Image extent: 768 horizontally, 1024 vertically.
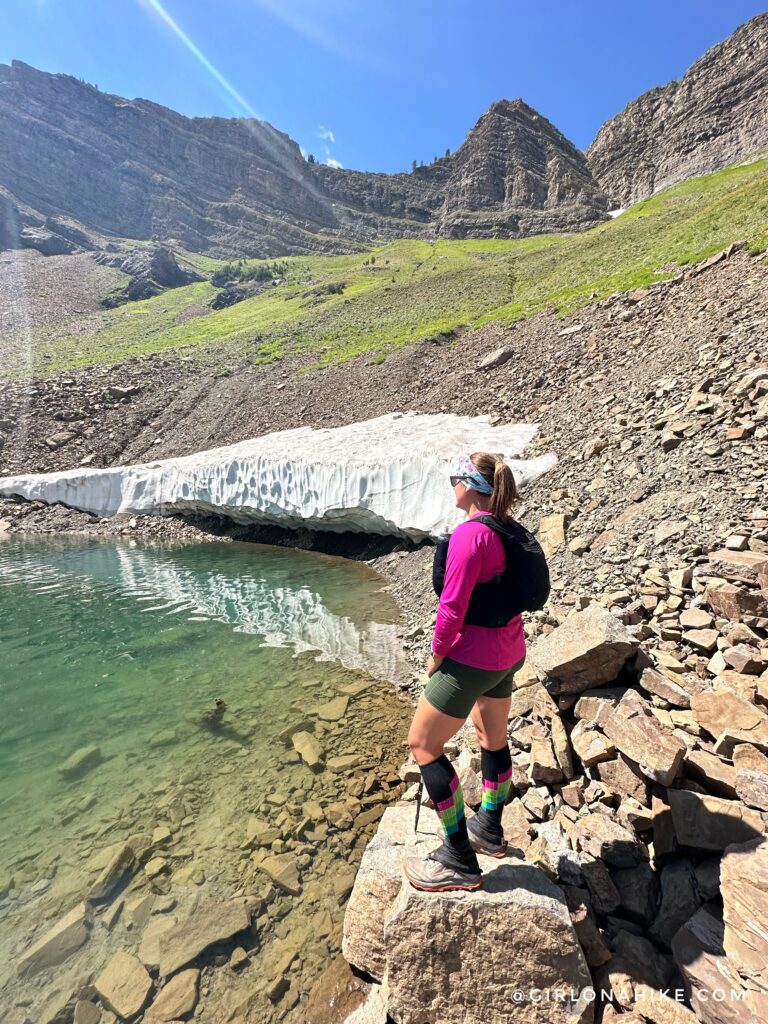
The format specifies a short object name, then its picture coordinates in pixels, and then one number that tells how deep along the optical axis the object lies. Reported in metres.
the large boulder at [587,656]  4.73
